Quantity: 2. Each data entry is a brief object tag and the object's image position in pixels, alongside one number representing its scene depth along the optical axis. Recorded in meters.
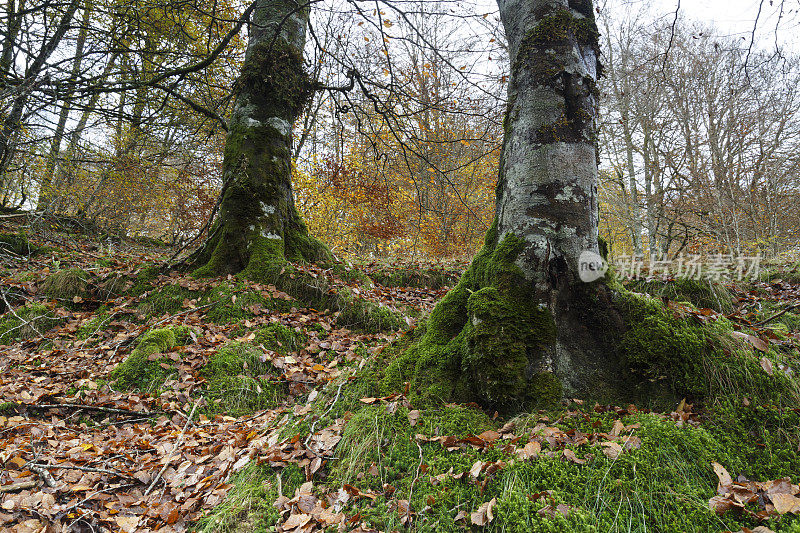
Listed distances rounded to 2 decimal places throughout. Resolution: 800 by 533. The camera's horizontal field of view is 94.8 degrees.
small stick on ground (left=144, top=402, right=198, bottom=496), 2.10
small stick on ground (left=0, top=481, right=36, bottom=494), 1.93
